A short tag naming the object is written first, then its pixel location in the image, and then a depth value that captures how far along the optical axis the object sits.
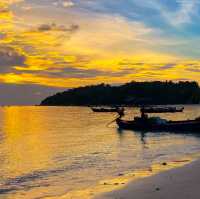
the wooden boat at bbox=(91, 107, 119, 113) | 164.62
